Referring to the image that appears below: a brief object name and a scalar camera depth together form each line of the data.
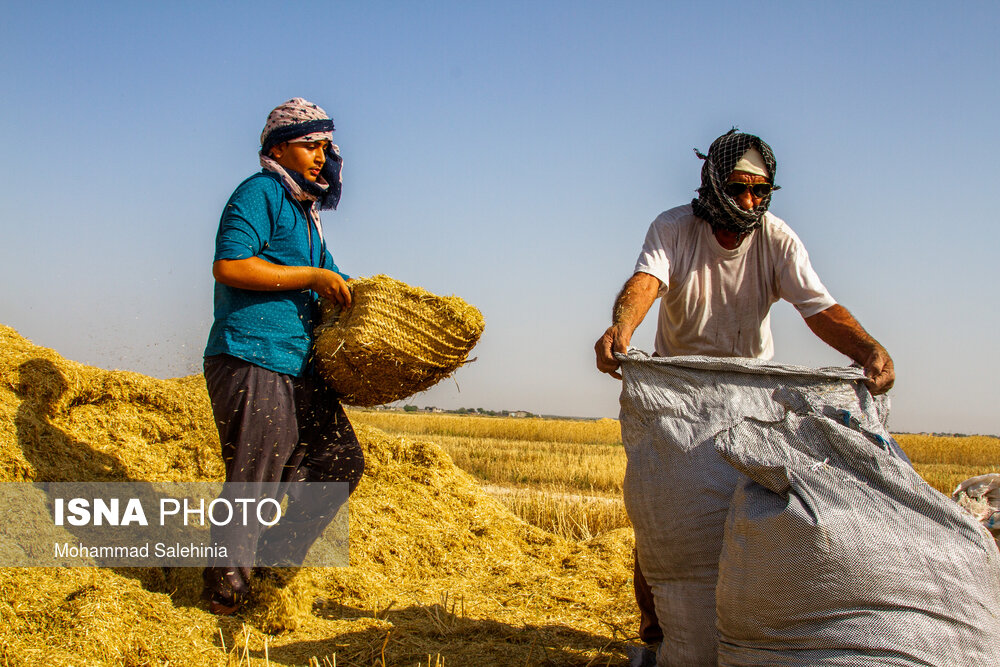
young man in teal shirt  2.92
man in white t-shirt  2.91
